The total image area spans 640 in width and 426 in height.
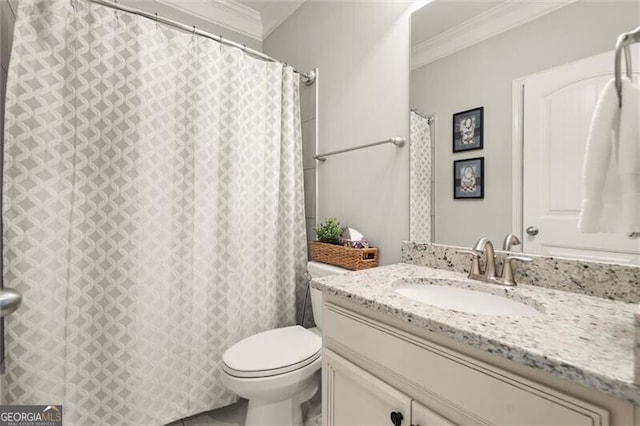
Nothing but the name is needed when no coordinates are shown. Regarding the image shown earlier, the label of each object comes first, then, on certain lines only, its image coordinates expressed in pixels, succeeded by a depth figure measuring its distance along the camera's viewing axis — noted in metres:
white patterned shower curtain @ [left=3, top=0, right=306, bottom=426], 1.15
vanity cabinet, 0.50
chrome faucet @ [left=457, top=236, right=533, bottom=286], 0.94
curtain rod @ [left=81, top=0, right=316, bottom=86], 1.26
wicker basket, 1.40
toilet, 1.15
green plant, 1.60
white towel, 0.57
